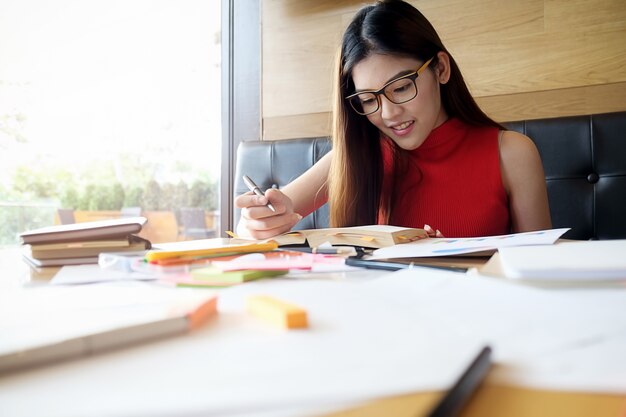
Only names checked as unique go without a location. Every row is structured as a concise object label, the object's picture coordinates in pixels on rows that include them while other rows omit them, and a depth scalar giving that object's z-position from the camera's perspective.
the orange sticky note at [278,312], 0.32
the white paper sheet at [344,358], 0.22
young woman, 1.18
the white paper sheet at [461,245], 0.64
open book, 0.81
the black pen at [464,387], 0.21
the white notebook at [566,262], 0.44
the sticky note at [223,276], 0.51
